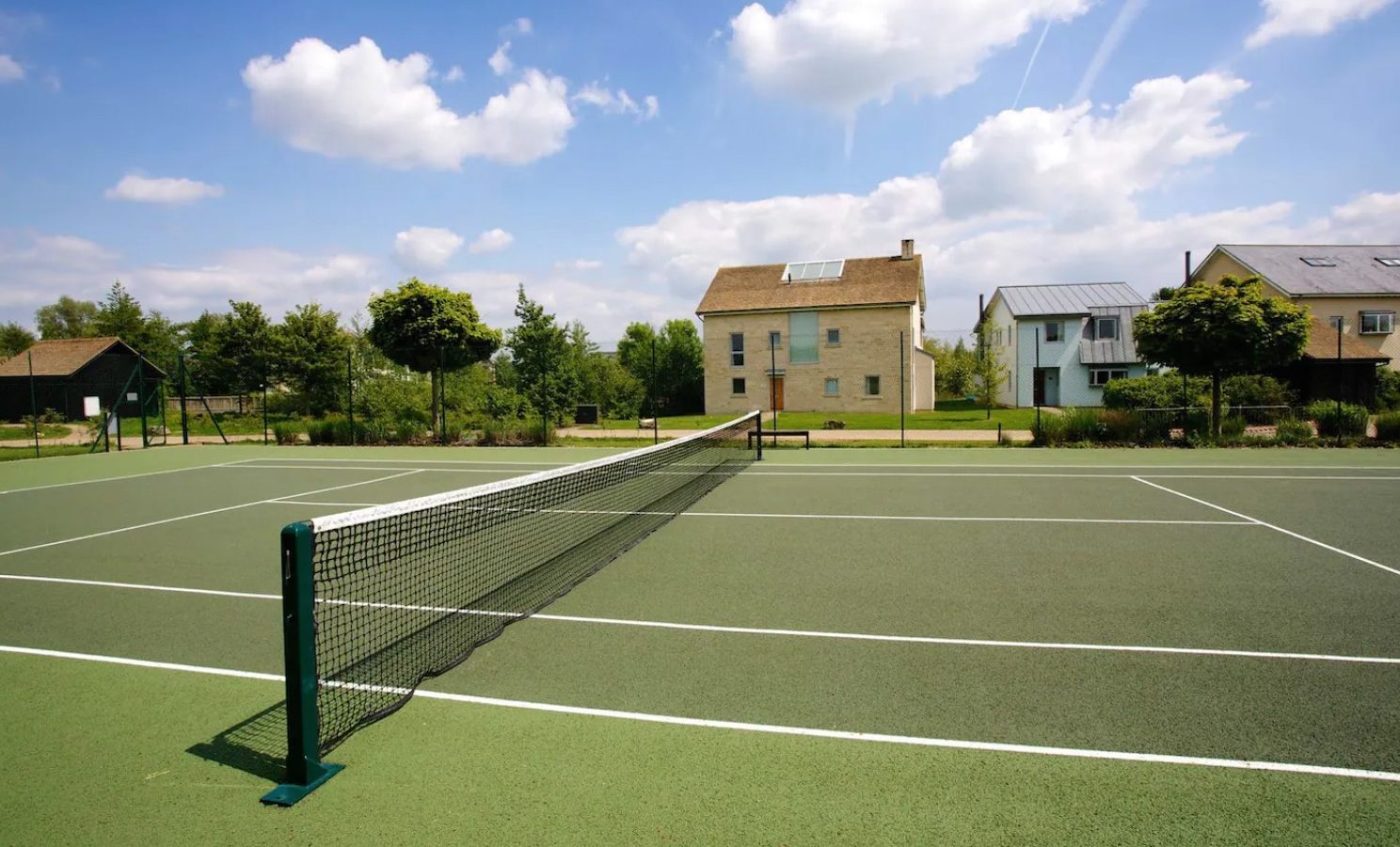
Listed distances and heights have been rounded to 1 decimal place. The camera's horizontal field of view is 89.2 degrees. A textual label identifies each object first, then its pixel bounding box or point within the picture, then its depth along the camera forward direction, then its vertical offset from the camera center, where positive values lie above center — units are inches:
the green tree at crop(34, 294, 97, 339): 2578.2 +378.2
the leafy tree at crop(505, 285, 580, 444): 1027.3 +68.1
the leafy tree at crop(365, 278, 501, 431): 856.9 +100.0
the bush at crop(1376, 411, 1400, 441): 697.6 -37.6
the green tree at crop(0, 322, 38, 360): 2282.2 +265.8
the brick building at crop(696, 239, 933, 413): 1373.0 +125.6
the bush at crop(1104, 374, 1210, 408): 910.4 +2.2
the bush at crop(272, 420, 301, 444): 912.3 -24.8
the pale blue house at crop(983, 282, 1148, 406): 1411.2 +108.7
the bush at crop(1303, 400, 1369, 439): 717.9 -31.2
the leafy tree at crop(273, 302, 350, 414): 1293.1 +114.8
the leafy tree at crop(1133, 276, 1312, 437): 657.0 +59.4
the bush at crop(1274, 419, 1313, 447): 709.9 -42.1
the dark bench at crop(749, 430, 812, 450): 800.3 -37.9
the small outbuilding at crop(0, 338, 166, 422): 1249.4 +87.0
